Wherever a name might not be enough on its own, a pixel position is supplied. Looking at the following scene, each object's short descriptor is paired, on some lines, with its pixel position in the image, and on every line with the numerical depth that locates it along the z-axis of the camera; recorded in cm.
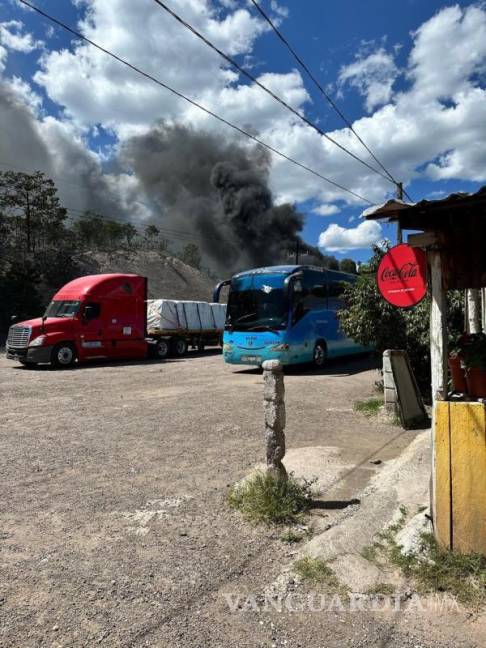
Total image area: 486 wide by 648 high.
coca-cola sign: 423
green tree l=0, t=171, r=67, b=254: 3709
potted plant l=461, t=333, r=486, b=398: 380
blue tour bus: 1392
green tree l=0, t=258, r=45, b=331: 2969
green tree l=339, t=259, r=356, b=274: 5469
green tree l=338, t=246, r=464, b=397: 947
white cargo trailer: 2009
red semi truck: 1534
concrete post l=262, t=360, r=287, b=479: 456
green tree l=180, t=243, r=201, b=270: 5581
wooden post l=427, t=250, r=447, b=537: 389
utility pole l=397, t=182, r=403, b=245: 2127
